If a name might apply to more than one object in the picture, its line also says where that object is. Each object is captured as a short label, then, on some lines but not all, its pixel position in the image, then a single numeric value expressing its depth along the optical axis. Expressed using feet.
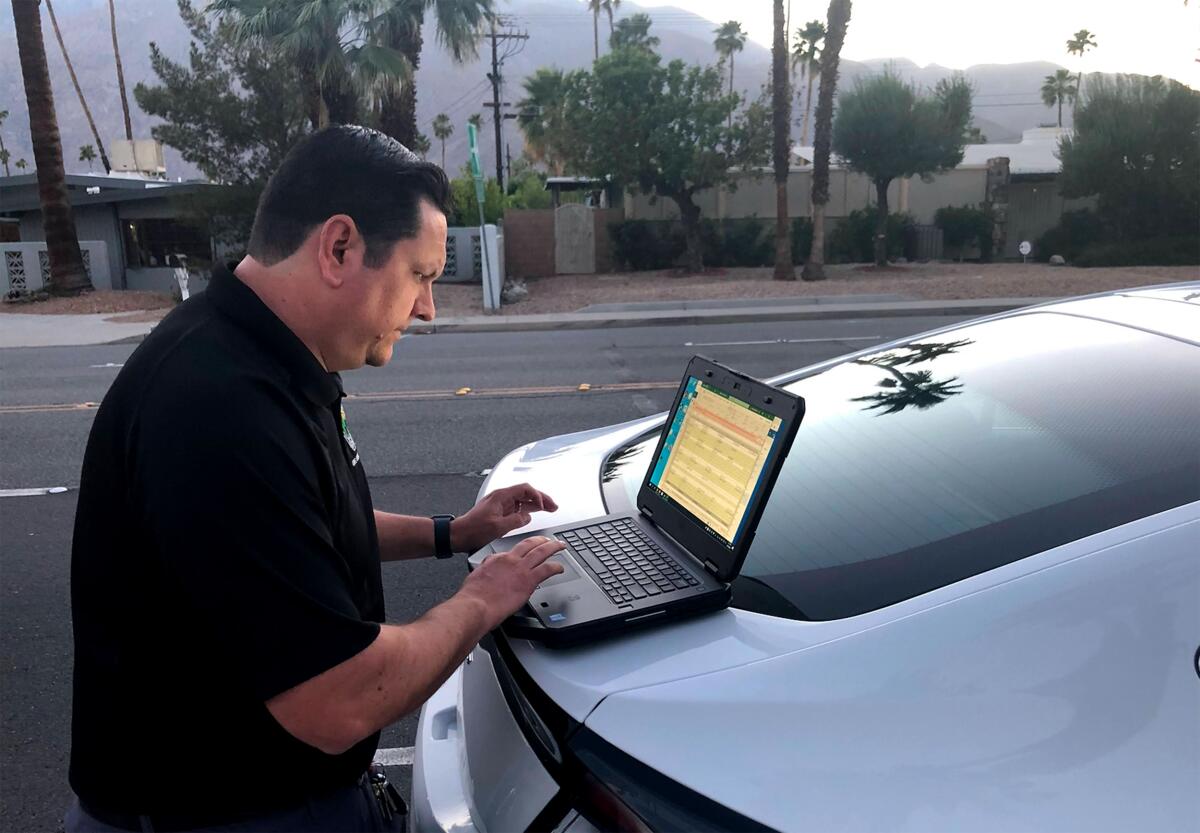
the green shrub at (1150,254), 86.79
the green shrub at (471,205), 92.58
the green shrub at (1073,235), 95.20
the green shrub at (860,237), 94.53
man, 4.48
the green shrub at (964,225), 99.04
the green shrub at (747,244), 91.86
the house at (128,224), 86.84
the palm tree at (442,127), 303.35
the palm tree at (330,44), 67.10
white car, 4.46
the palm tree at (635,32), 176.82
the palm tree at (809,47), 182.25
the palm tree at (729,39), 237.84
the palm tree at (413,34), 71.92
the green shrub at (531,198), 101.76
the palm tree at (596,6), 259.80
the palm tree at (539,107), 164.35
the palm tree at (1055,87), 237.86
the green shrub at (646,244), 90.79
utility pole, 163.10
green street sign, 59.36
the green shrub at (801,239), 92.73
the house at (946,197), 97.14
